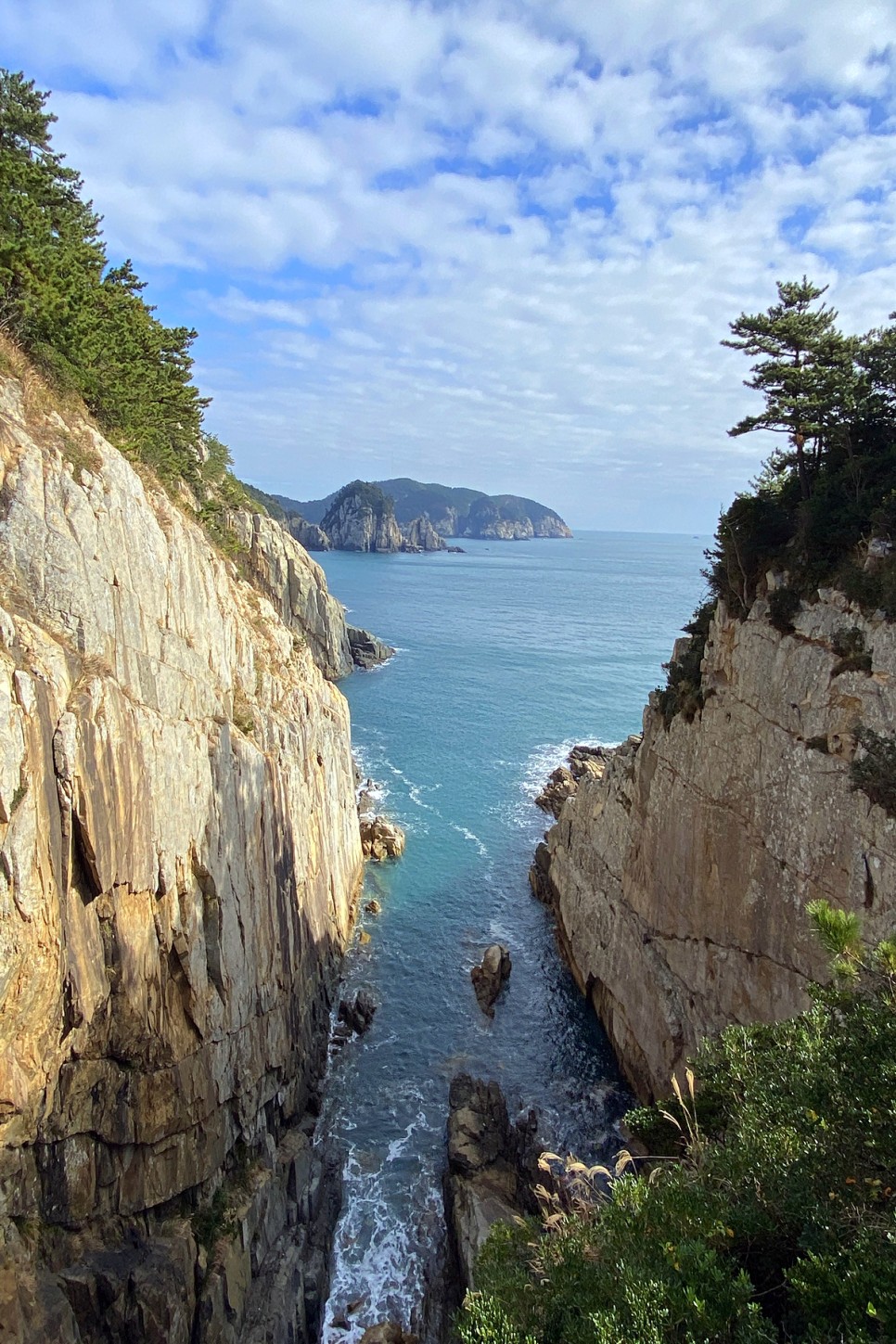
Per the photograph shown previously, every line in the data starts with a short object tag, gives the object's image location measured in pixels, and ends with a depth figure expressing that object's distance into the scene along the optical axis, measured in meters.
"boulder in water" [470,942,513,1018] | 37.25
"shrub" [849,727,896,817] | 19.98
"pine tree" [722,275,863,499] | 25.50
